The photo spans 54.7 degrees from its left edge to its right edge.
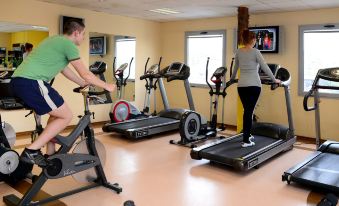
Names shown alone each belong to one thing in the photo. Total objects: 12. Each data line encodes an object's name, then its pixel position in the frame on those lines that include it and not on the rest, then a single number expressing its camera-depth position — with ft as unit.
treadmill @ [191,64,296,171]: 13.39
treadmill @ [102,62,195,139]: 18.69
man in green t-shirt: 9.00
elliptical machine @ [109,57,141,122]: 21.63
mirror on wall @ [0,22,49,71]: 18.89
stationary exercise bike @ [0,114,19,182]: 10.98
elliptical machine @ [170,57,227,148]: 17.87
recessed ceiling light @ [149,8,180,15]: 21.52
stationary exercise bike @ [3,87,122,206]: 9.53
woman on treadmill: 14.28
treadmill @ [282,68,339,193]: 11.03
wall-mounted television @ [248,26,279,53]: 20.88
